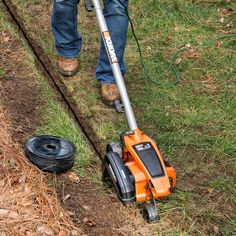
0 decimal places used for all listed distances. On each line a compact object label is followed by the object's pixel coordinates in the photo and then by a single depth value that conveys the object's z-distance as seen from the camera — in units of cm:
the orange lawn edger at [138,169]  463
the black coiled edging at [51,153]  531
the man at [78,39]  624
